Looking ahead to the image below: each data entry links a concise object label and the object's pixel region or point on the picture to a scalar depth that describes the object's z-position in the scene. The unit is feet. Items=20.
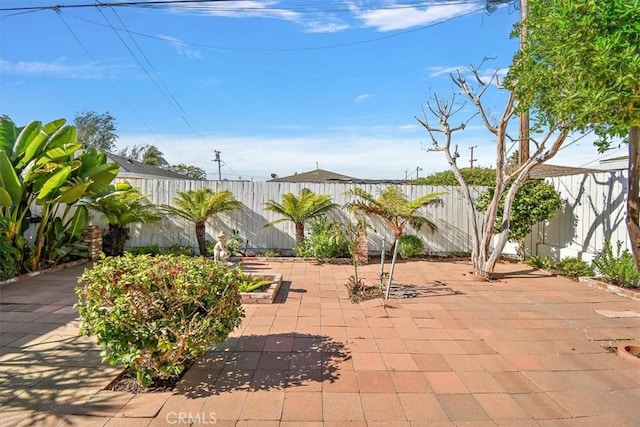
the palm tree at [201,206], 30.73
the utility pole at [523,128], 27.18
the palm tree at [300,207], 31.24
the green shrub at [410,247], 31.78
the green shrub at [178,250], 30.45
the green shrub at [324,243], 29.99
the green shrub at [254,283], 18.10
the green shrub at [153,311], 8.70
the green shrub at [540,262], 27.17
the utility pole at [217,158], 113.91
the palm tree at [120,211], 28.22
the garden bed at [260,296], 17.29
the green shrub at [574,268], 23.86
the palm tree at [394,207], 21.36
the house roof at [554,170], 45.61
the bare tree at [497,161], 23.80
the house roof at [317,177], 61.67
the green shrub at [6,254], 20.64
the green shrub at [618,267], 20.28
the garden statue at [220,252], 20.13
